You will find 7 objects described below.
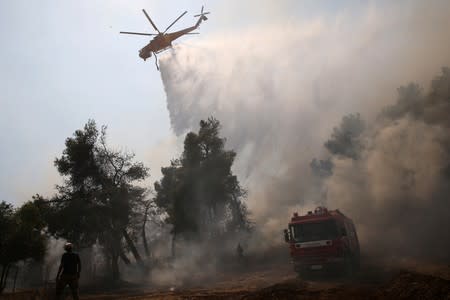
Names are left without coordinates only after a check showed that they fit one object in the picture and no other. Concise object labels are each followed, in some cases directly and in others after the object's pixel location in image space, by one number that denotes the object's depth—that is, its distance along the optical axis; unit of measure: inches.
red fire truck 698.2
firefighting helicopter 1280.8
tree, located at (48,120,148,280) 1133.1
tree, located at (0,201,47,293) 923.4
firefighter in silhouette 379.9
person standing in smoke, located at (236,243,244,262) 1396.4
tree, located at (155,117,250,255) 1583.4
